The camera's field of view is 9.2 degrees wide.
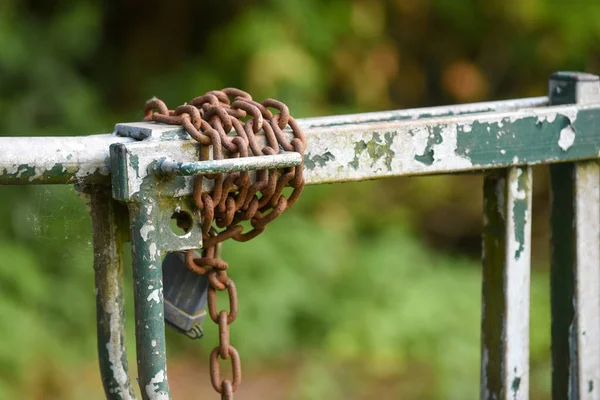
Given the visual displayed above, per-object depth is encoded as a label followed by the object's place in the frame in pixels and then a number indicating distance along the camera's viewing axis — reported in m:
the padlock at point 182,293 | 3.07
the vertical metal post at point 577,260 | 3.17
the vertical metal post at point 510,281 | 3.14
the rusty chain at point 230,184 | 3.00
